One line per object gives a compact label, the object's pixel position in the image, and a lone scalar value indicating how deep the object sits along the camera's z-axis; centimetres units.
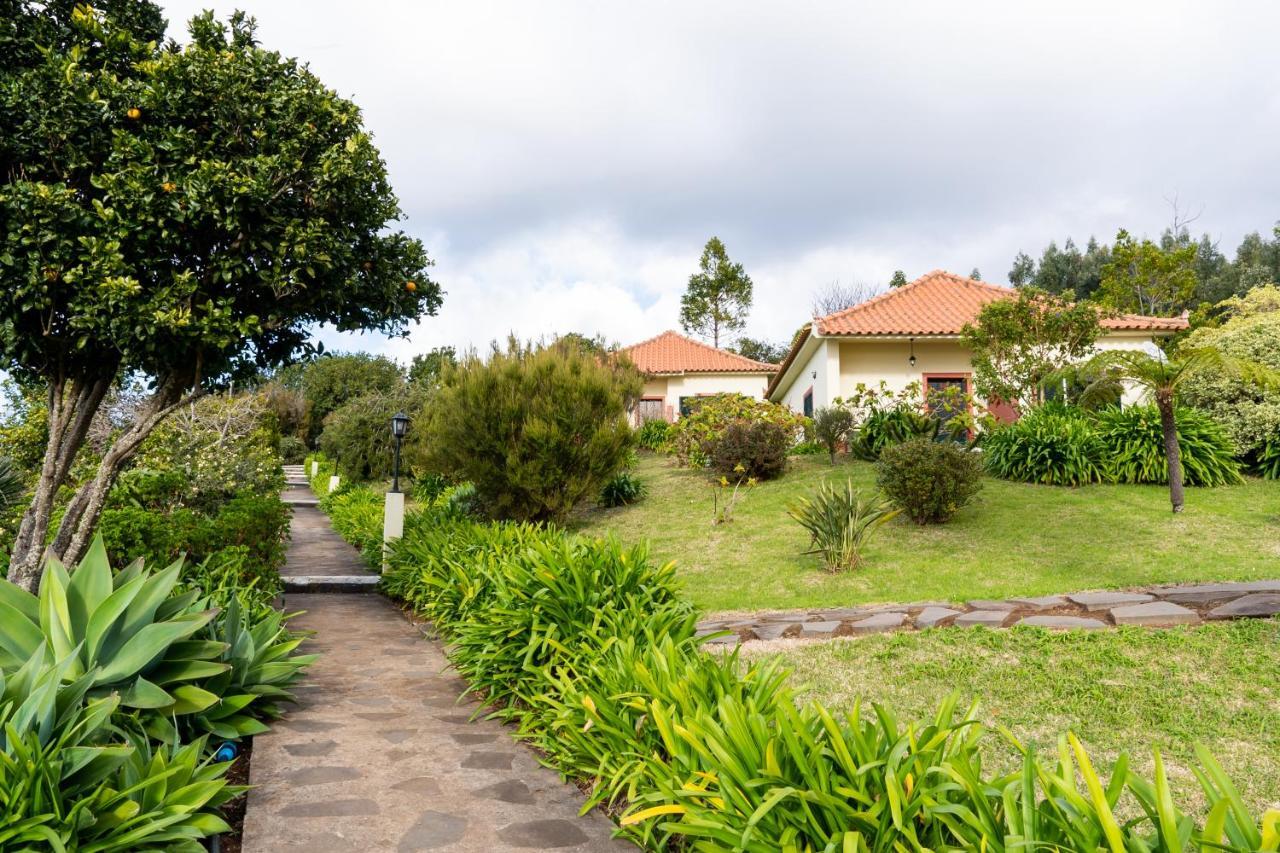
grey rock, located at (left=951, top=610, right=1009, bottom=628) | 591
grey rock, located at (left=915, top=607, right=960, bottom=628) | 608
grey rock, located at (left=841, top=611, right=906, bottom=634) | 609
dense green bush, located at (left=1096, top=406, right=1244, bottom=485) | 1127
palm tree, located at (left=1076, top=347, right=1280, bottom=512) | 943
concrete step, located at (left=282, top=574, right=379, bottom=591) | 980
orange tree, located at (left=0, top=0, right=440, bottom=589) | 552
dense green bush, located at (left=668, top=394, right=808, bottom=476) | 1425
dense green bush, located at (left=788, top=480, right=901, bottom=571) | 862
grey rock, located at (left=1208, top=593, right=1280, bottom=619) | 556
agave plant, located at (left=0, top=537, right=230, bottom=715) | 345
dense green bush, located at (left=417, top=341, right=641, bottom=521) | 1141
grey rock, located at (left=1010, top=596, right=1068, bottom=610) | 623
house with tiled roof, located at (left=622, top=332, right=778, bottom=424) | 2867
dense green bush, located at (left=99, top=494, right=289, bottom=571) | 606
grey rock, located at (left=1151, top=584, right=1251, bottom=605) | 592
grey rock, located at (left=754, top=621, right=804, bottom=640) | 615
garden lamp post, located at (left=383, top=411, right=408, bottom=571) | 1020
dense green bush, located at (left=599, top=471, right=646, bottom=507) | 1439
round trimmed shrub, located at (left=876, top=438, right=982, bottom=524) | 1002
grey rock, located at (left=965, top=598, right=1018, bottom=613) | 635
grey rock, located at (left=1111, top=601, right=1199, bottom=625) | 561
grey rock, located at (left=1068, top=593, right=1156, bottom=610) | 604
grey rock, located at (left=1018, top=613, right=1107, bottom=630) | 569
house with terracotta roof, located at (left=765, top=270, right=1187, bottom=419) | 1717
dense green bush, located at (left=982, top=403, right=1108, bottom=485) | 1172
